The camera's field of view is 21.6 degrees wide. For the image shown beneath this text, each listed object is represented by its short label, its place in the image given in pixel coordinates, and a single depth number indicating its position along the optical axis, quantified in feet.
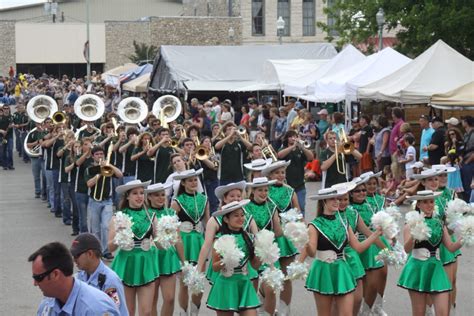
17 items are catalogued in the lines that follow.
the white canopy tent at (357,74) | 93.76
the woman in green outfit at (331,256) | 35.73
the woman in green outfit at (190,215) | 41.83
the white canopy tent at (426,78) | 80.35
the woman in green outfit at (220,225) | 35.57
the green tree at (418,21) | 108.00
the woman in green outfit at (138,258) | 37.85
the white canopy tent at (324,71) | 107.94
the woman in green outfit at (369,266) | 40.59
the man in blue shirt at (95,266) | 25.57
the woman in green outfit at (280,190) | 45.48
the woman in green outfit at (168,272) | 38.71
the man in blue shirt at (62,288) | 20.02
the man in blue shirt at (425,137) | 75.90
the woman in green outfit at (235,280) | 34.39
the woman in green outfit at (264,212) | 40.33
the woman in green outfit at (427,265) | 36.62
